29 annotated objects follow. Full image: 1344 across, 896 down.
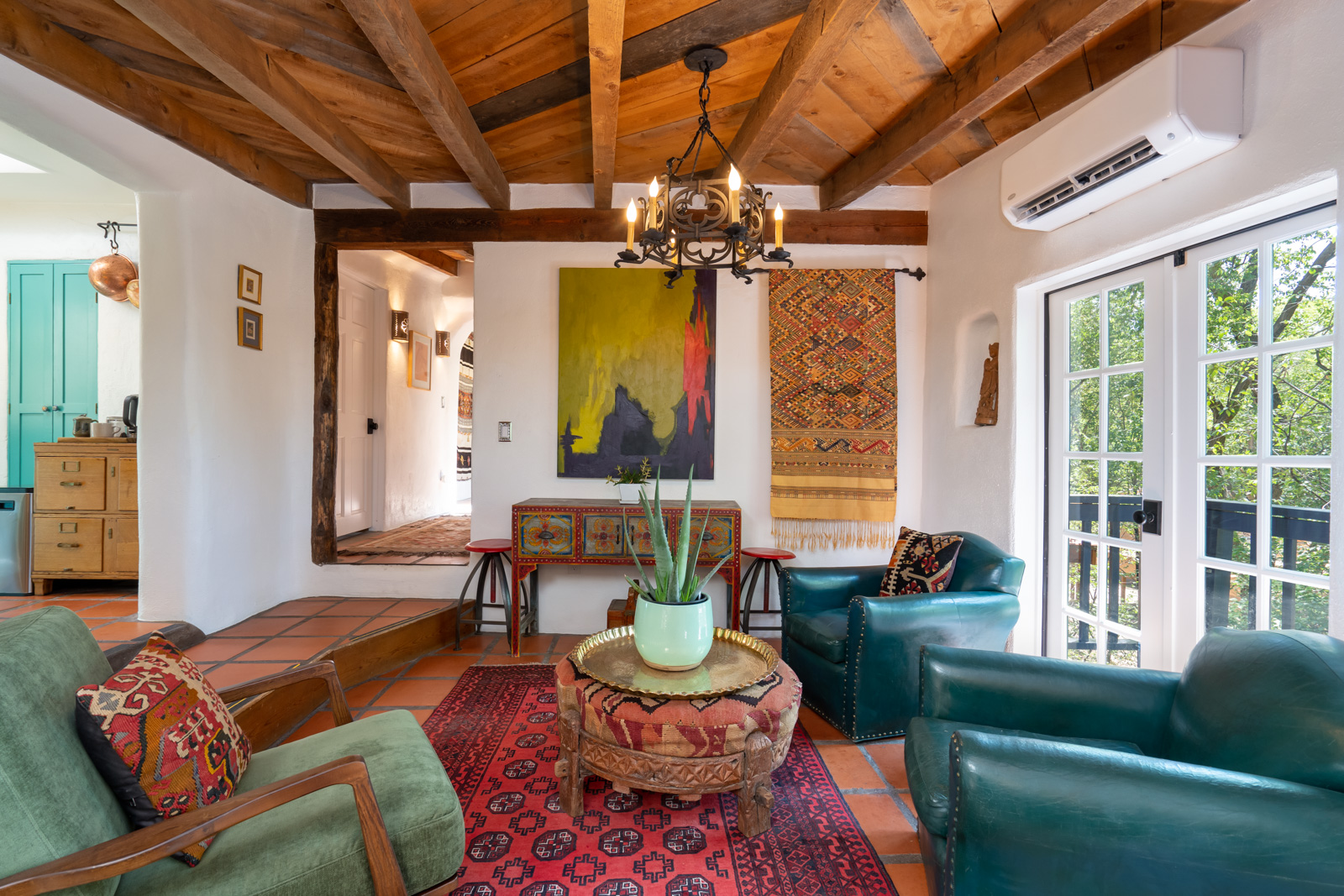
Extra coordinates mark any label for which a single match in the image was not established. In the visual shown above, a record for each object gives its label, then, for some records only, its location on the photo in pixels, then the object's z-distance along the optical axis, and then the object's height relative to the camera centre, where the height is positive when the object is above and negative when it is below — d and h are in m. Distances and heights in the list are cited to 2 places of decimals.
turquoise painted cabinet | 4.10 +0.66
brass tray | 1.79 -0.73
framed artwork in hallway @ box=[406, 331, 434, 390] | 5.79 +0.88
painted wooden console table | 3.37 -0.49
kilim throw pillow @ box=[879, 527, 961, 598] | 2.64 -0.52
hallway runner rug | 4.22 -0.72
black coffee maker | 3.85 +0.23
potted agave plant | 1.88 -0.53
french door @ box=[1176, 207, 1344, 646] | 1.82 +0.09
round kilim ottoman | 1.69 -0.85
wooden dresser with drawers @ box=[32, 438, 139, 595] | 3.61 -0.40
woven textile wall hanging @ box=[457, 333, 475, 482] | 7.41 +0.38
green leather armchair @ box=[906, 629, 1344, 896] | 1.00 -0.62
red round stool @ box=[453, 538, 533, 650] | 3.42 -0.76
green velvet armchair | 0.98 -0.69
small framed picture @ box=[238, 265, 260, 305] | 3.38 +0.94
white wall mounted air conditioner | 1.90 +1.12
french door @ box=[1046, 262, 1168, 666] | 2.36 -0.06
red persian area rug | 1.61 -1.17
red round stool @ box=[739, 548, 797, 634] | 3.47 -0.71
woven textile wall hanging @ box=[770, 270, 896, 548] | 3.73 +0.35
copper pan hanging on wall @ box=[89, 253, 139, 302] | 3.95 +1.15
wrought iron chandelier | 2.13 +0.85
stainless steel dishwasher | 3.62 -0.58
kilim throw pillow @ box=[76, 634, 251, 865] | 1.14 -0.59
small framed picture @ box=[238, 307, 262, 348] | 3.37 +0.69
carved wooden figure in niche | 3.17 +0.31
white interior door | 4.81 +0.32
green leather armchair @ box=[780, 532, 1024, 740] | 2.35 -0.76
